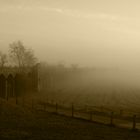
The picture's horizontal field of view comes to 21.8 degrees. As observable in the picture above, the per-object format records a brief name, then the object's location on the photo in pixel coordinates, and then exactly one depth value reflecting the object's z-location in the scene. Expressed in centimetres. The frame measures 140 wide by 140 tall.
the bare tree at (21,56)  10031
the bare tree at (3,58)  10788
